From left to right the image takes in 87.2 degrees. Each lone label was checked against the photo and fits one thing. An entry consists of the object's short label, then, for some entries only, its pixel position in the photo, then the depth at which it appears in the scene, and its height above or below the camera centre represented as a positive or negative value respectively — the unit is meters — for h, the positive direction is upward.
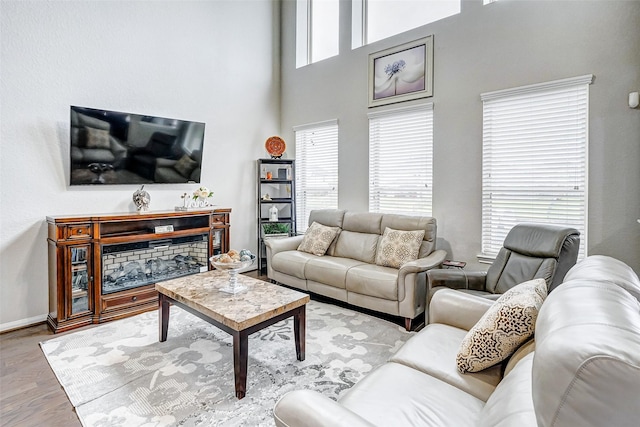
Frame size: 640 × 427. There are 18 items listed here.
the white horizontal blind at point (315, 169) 4.97 +0.60
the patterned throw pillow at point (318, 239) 4.22 -0.40
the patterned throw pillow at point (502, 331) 1.41 -0.54
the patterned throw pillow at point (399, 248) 3.55 -0.44
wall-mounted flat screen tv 3.47 +0.68
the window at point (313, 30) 5.16 +2.82
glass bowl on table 2.54 -0.45
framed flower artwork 3.94 +1.66
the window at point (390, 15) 3.95 +2.42
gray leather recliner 2.58 -0.46
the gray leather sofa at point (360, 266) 3.14 -0.64
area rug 2.00 -1.17
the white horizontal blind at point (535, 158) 3.04 +0.48
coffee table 2.11 -0.69
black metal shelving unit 5.16 +0.15
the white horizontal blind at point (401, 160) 4.03 +0.60
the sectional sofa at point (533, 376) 0.66 -0.55
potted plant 5.07 -0.33
